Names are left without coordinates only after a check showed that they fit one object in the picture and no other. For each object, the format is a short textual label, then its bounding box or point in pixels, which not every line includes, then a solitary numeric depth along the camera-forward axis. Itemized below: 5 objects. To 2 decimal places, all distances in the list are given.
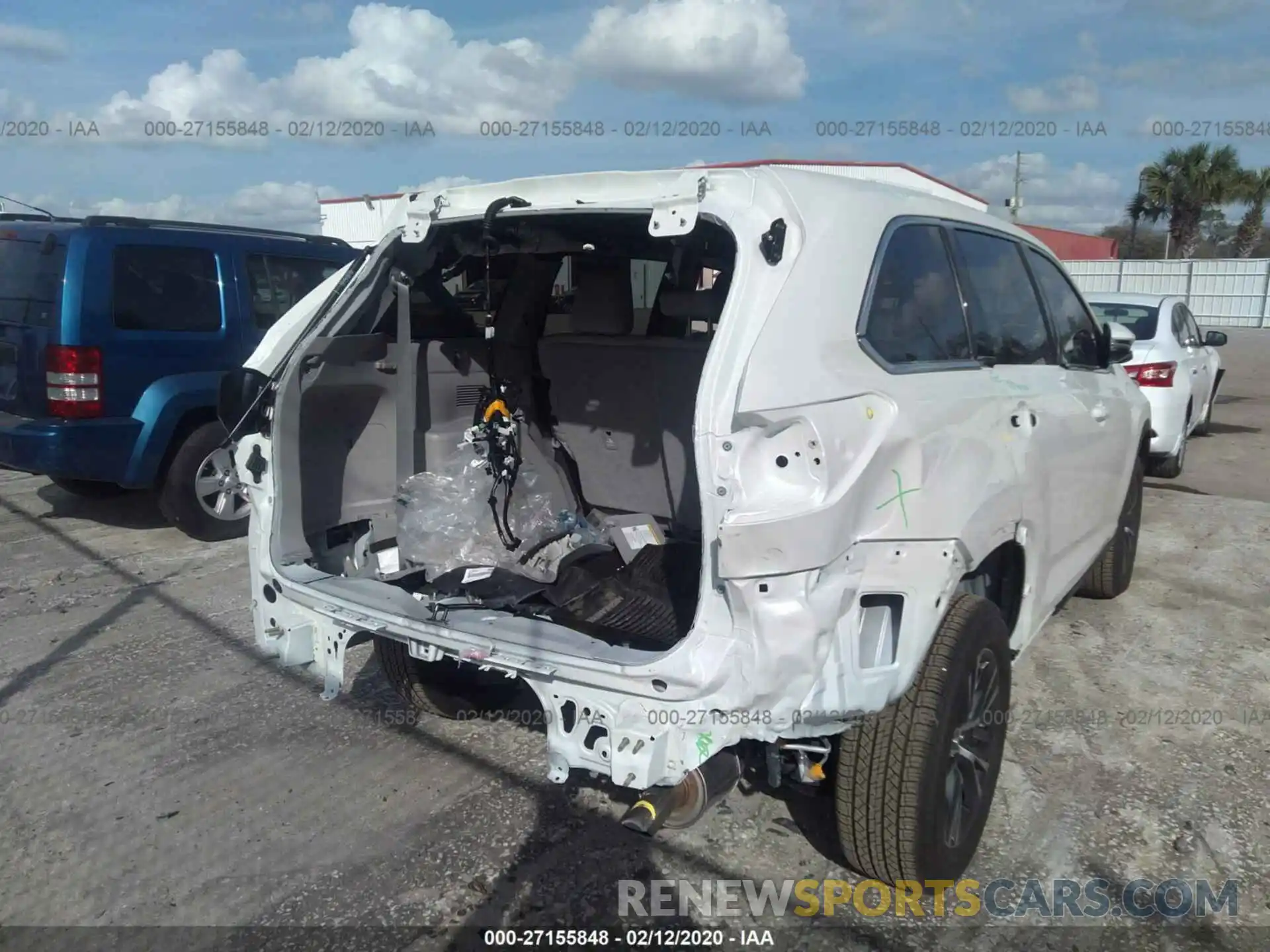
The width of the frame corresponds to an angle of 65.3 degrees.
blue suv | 6.06
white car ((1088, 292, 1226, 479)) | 7.87
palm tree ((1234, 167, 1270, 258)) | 37.38
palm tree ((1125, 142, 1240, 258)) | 37.66
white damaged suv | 2.33
